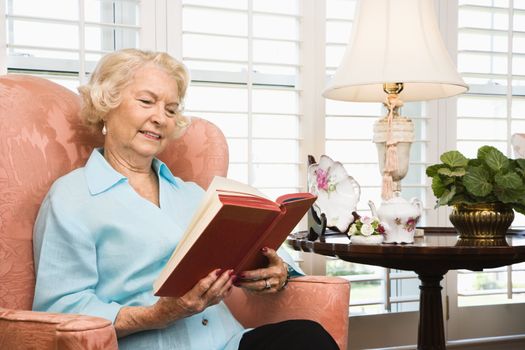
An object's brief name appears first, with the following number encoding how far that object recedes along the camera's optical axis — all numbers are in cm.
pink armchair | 218
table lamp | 264
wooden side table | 239
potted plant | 251
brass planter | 254
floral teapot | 252
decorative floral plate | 268
